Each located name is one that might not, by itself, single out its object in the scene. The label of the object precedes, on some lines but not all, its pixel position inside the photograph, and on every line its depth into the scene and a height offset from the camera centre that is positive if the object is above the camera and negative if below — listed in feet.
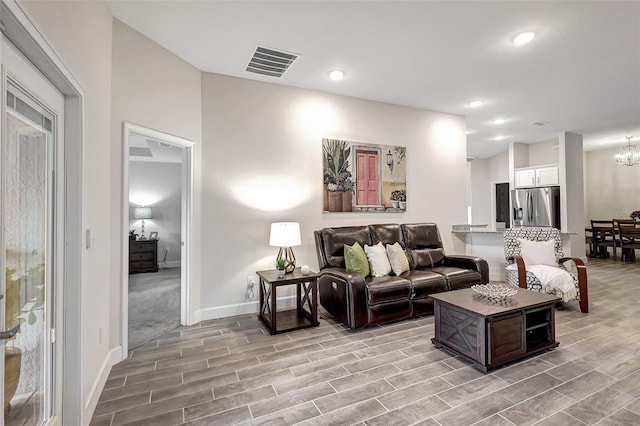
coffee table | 7.82 -3.03
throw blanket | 11.69 -2.60
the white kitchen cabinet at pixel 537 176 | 22.54 +2.99
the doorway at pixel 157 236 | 11.12 -1.24
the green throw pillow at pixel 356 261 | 11.34 -1.65
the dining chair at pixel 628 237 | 21.35 -1.56
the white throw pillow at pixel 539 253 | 13.29 -1.64
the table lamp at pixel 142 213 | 22.32 +0.36
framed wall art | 13.76 +1.88
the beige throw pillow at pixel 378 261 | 11.60 -1.70
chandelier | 23.30 +4.53
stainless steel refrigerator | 22.27 +0.68
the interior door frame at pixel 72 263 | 5.56 -0.83
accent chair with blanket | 11.82 -2.12
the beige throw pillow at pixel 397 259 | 12.08 -1.72
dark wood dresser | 20.74 -2.58
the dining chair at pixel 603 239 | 23.07 -1.90
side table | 10.26 -3.16
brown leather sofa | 10.39 -2.27
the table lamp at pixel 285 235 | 11.06 -0.65
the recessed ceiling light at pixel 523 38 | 9.46 +5.58
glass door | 3.96 -0.53
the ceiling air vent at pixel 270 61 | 10.46 +5.60
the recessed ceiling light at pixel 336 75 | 11.92 +5.61
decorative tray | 8.68 -2.20
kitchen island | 16.20 -1.57
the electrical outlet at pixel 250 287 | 12.28 -2.79
